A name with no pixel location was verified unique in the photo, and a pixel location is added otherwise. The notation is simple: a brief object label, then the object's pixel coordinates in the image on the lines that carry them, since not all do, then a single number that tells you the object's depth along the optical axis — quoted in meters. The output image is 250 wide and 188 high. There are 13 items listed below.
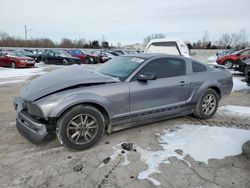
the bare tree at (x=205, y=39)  70.54
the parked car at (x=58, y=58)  18.38
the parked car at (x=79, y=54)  21.20
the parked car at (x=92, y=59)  21.10
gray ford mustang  2.78
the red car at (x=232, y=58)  12.46
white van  8.25
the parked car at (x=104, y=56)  21.56
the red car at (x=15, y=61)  14.93
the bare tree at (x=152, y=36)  68.64
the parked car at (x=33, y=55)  21.35
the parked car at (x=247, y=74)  6.78
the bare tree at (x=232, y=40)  67.35
